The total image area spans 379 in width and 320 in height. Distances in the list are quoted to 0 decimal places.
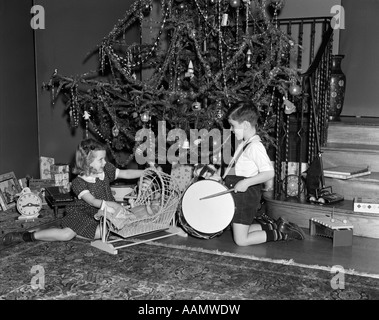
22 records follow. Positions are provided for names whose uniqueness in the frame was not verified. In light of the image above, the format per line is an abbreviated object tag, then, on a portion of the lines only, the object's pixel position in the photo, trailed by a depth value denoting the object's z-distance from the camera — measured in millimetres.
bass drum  3477
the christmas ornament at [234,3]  4262
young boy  3539
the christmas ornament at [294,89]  3990
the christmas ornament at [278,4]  4271
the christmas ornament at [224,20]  4445
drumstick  3474
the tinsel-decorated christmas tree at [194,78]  4199
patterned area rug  2785
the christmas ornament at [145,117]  4312
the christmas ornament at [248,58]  4324
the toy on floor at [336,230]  3637
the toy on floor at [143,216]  3502
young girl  3662
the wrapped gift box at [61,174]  5238
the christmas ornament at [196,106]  4262
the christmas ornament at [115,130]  4570
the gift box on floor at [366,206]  3809
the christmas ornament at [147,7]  4624
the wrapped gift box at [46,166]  5547
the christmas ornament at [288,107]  4027
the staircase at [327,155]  3967
